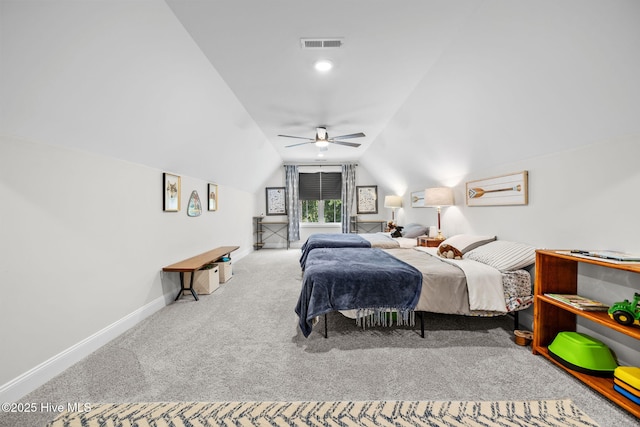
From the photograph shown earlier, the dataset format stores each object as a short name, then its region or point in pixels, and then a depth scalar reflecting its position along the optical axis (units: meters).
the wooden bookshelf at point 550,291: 2.13
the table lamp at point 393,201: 6.48
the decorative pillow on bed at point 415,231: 5.05
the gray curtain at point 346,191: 7.89
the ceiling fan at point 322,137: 4.46
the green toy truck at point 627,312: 1.57
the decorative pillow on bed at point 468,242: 3.16
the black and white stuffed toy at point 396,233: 5.60
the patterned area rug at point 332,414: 1.50
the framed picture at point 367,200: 8.09
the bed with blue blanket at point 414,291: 2.37
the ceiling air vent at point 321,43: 2.31
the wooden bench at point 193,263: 3.31
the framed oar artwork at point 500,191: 2.76
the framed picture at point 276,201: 8.10
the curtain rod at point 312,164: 7.92
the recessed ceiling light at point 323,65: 2.63
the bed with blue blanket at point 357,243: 4.45
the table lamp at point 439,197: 4.07
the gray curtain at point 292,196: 7.89
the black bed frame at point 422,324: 2.45
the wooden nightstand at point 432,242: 4.11
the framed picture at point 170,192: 3.36
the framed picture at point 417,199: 5.50
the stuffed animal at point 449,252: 3.02
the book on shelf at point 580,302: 1.81
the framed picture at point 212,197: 4.79
